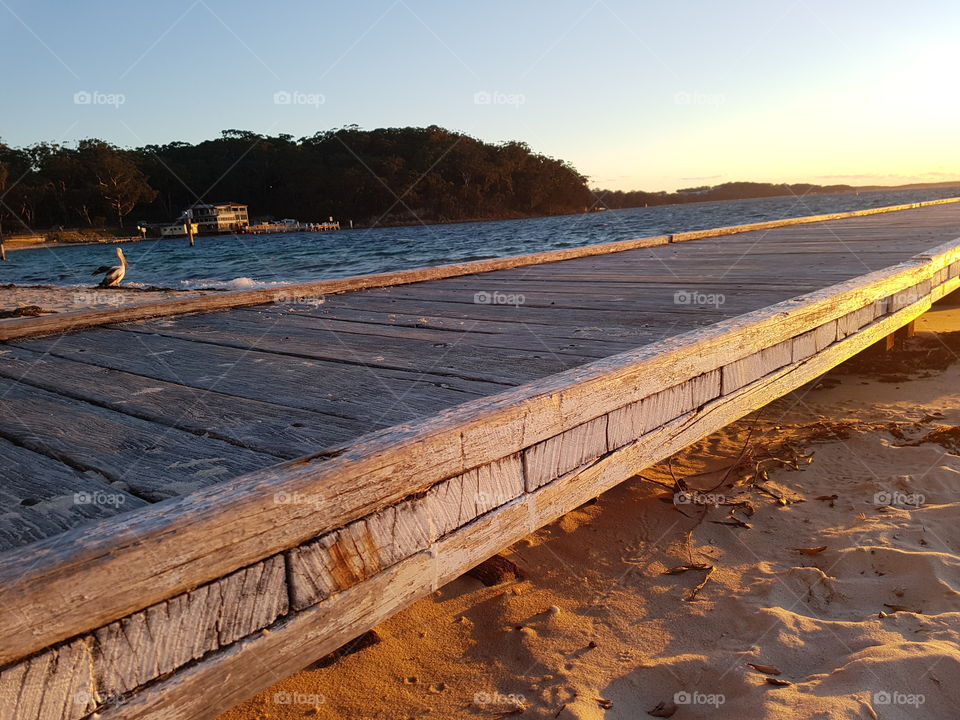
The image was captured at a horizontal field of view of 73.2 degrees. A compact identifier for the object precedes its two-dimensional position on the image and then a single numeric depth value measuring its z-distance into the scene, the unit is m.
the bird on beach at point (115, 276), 17.50
